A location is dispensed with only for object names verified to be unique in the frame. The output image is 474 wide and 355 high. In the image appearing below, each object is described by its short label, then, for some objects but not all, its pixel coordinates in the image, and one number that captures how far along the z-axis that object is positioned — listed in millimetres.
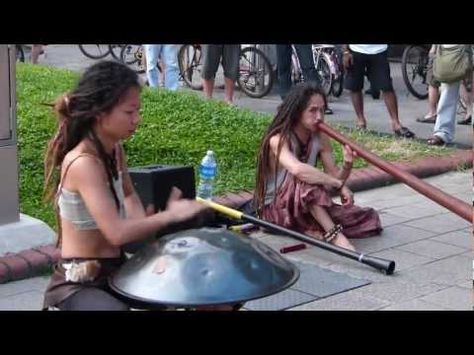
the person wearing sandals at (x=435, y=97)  9750
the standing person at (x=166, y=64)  10398
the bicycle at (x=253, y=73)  11766
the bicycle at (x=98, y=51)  15269
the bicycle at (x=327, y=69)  11656
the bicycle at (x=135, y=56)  13715
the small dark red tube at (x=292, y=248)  5561
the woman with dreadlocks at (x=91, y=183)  3094
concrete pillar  5219
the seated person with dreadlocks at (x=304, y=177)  5551
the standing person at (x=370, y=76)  9203
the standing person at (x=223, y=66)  10023
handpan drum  2646
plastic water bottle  5973
